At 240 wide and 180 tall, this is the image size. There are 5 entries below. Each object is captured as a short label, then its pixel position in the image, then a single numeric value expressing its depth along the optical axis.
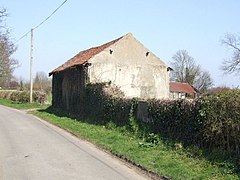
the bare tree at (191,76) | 78.25
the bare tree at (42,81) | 70.81
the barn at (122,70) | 30.14
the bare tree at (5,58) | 40.02
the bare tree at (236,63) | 60.62
